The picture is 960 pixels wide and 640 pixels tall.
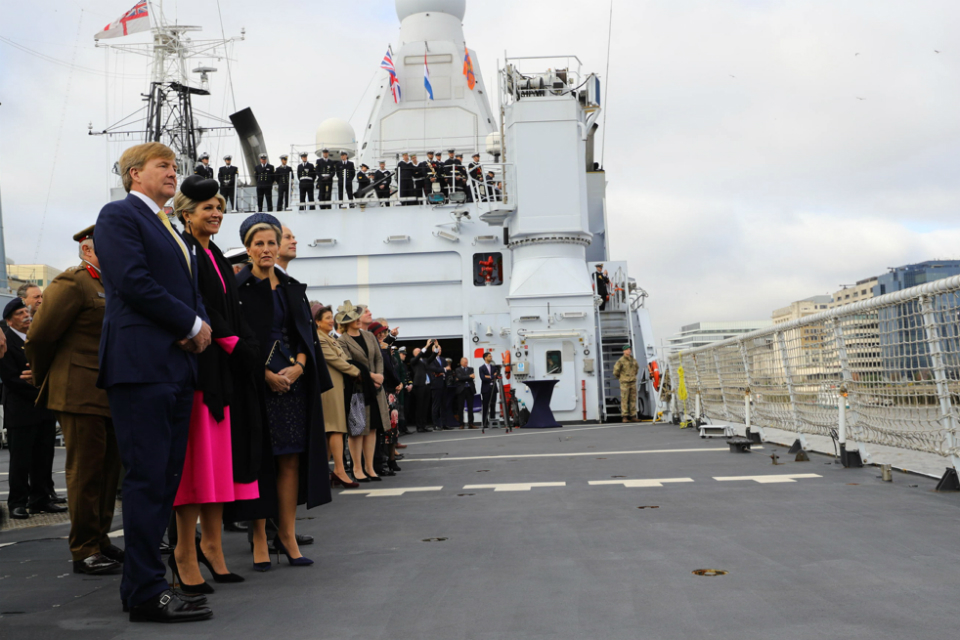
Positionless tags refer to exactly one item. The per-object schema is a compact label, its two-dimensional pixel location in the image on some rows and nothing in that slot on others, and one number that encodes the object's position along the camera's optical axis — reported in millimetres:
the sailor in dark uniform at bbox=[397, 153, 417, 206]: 19078
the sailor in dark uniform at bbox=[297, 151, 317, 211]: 19406
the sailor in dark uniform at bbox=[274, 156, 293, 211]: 19719
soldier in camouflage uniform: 17047
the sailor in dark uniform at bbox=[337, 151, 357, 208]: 19453
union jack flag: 23203
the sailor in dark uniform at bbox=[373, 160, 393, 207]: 18992
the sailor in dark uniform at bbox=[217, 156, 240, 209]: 20281
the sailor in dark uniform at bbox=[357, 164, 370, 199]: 19266
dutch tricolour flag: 23344
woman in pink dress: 3348
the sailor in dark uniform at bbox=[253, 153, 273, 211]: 19655
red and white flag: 26141
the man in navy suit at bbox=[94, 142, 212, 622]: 2943
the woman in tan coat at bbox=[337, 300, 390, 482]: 7441
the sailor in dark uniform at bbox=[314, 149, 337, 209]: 19484
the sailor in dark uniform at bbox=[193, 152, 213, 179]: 19178
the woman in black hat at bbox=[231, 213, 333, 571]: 3951
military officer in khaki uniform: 3971
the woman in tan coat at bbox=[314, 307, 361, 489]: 6637
